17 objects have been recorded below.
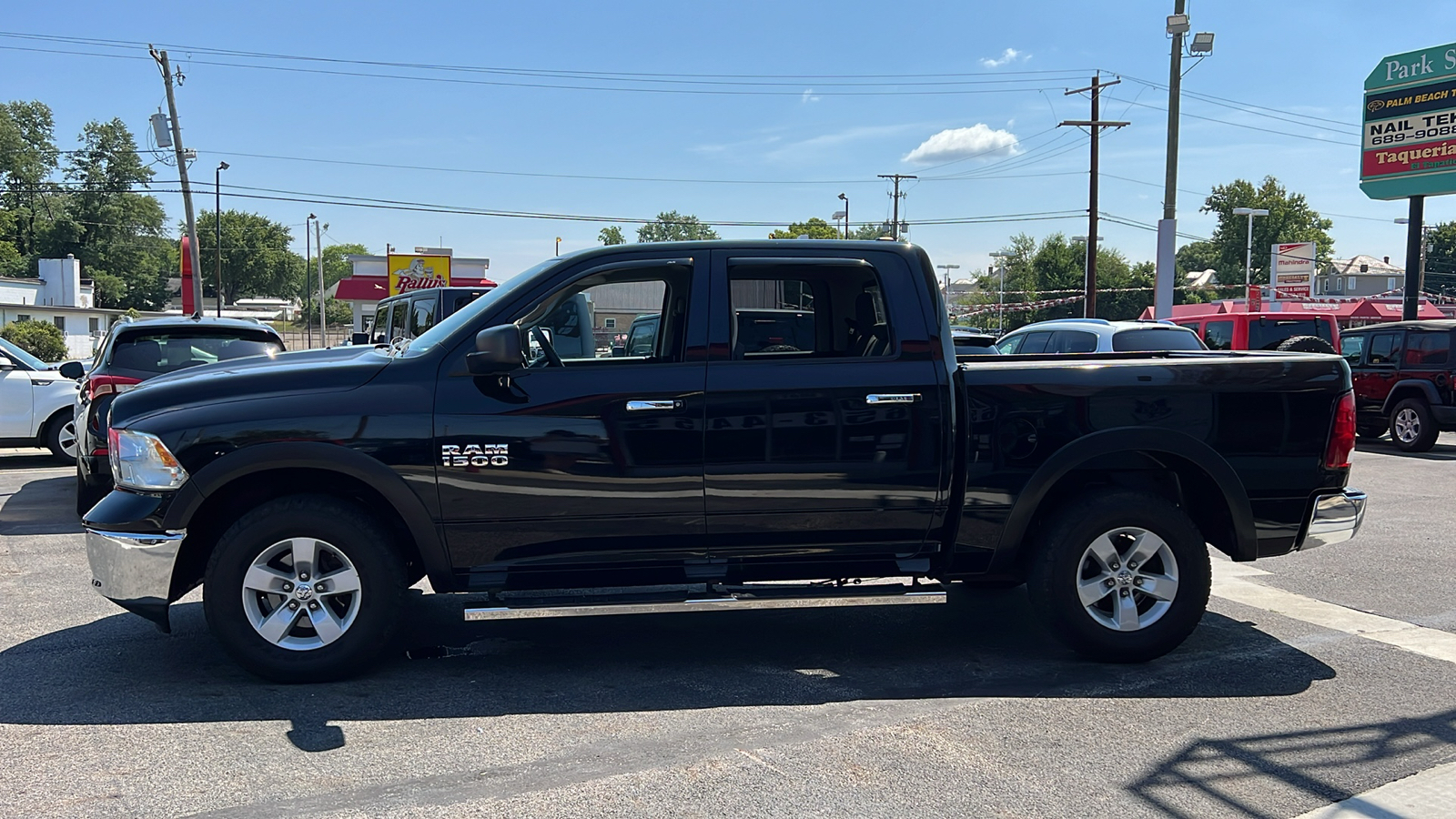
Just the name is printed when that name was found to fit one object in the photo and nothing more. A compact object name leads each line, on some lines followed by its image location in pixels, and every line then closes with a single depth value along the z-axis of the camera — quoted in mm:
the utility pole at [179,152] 32938
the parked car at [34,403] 12117
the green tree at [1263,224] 109500
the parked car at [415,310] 13547
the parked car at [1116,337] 12312
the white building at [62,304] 52531
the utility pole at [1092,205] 33000
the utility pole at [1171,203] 23219
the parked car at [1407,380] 14570
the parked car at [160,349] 9023
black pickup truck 4637
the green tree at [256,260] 118688
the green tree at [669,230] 110425
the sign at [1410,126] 21641
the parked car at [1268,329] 17797
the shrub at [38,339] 37938
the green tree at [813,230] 81912
